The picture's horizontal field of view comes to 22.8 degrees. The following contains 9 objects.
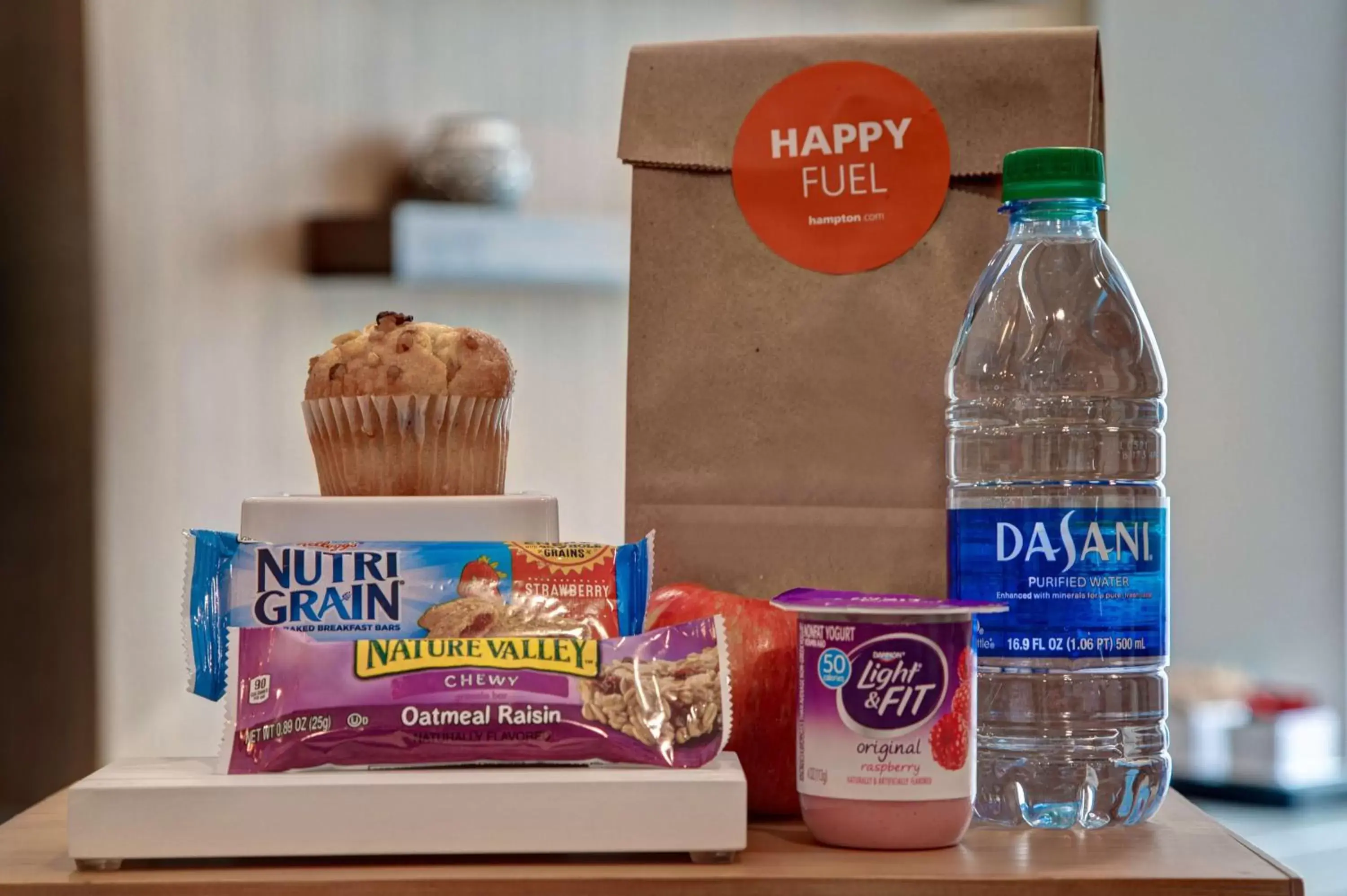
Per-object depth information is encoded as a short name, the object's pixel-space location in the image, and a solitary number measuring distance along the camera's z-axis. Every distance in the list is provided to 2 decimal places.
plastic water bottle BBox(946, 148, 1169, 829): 1.00
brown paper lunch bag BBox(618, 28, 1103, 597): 1.12
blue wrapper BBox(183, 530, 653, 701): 1.00
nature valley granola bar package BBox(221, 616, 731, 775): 0.95
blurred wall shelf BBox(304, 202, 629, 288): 2.60
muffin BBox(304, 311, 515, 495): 1.13
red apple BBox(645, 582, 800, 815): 1.02
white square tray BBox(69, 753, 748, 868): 0.94
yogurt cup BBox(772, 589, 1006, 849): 0.95
